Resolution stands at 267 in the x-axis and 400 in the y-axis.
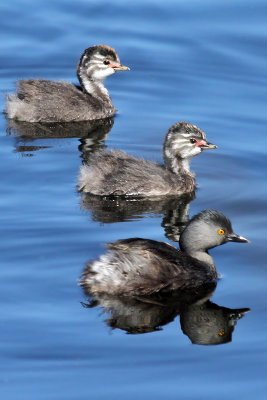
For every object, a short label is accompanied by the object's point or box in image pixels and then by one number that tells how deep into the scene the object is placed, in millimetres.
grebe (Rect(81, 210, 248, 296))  10852
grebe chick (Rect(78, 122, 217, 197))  13258
